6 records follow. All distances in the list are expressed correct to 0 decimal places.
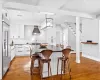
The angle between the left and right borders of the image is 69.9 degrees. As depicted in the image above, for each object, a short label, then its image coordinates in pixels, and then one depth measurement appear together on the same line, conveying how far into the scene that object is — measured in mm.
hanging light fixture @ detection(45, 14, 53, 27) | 4820
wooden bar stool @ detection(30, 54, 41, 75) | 2908
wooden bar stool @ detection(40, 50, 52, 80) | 2303
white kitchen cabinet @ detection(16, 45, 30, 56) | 5724
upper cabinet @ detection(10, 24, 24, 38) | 5859
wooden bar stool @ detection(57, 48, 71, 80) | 2506
